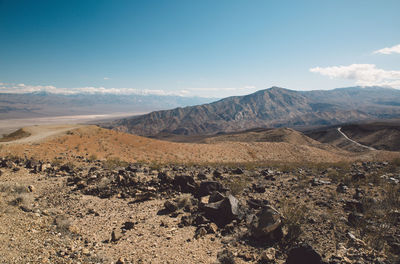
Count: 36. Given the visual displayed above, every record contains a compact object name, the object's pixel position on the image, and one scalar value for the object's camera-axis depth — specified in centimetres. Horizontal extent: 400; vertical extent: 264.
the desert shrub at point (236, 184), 822
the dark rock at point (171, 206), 690
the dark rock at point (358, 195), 726
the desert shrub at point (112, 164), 1295
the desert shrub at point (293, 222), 480
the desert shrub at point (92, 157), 1602
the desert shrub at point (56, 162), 1216
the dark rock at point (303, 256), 385
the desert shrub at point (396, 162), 1370
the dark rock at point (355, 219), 538
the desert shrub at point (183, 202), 717
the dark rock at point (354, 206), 623
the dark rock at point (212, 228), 550
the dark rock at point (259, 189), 852
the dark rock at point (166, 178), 905
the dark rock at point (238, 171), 1252
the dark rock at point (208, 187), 799
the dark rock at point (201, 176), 1021
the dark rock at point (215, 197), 674
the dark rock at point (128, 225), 582
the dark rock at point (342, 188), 822
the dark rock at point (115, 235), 521
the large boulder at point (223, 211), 586
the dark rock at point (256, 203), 689
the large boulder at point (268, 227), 486
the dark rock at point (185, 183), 849
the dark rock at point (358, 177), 983
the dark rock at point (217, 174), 1124
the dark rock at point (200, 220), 593
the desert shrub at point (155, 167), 1313
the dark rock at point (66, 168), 1099
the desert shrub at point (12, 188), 725
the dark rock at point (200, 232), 534
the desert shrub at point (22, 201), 625
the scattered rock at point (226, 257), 428
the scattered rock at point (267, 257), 426
